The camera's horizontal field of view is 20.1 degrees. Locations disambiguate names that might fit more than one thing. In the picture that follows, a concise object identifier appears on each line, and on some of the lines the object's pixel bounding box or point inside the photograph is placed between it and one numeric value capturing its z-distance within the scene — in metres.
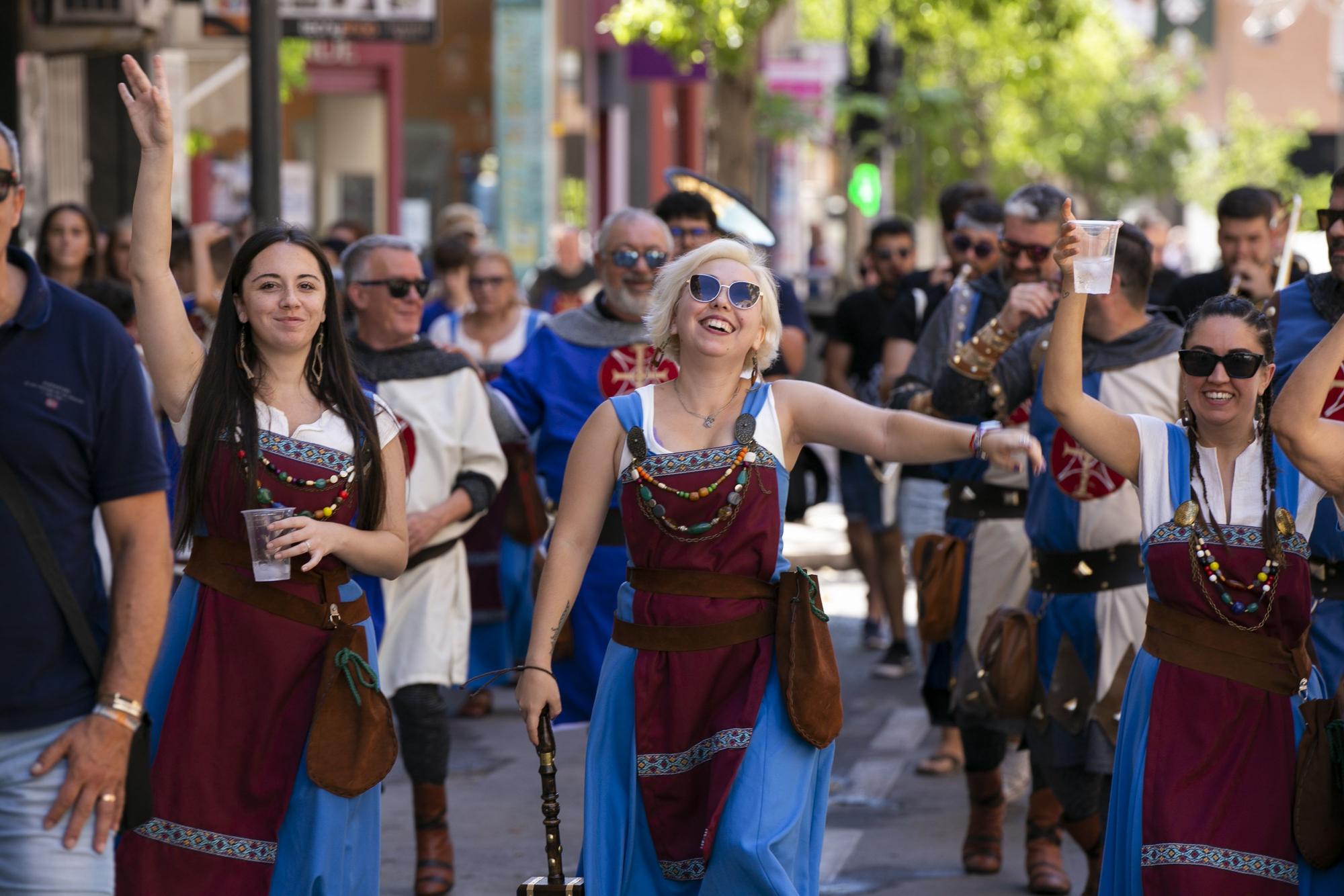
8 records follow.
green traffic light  41.12
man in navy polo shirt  6.61
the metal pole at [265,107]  15.67
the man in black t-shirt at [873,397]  20.03
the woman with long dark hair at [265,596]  8.86
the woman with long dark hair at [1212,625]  8.54
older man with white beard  12.91
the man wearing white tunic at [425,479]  12.64
